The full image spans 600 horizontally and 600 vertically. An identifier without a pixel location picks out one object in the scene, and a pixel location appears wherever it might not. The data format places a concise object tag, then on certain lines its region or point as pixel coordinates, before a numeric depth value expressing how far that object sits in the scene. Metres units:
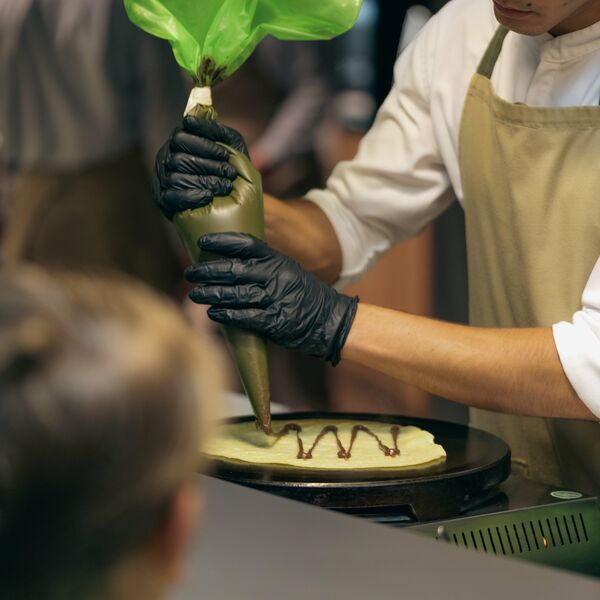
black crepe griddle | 1.85
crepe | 1.96
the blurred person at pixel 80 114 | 4.37
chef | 2.02
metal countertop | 1.56
